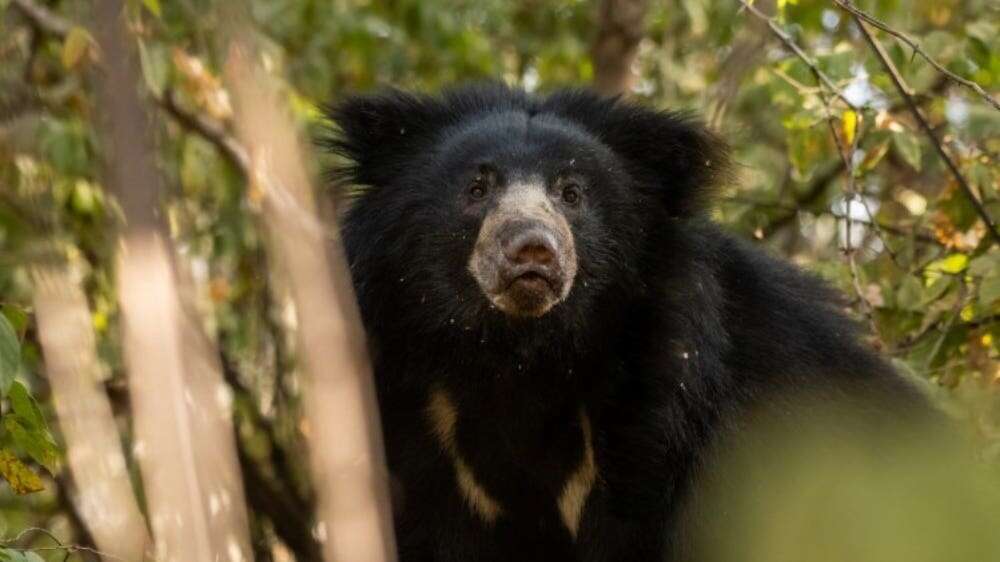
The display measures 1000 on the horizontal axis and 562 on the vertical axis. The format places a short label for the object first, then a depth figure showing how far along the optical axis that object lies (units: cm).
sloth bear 836
